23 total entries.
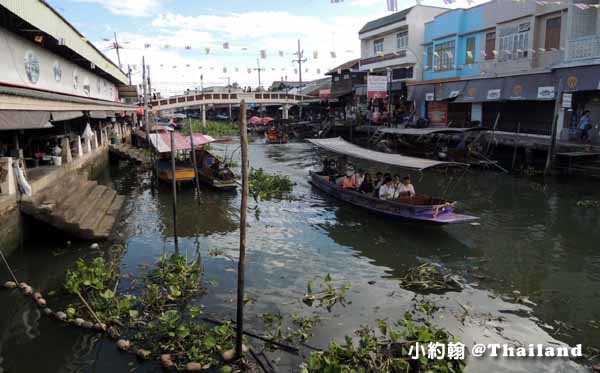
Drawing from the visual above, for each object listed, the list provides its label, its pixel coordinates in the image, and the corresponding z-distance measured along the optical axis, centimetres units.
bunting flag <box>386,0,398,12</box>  1277
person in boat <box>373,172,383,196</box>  1446
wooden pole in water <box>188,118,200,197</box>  1695
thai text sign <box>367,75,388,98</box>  3083
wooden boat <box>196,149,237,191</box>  1858
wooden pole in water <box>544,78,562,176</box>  1912
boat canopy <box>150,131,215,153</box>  1867
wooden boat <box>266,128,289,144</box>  4269
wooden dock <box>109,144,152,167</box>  2561
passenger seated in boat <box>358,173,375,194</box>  1516
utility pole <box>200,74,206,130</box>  5766
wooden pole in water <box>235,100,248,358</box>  609
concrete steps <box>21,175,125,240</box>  1077
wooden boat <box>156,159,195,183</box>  1909
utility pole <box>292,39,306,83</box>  5894
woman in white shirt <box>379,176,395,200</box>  1384
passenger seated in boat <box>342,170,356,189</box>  1625
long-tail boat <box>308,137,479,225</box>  1194
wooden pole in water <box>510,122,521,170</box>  2244
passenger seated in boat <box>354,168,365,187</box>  1650
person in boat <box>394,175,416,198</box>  1348
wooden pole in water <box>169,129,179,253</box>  1155
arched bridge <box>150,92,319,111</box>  5259
